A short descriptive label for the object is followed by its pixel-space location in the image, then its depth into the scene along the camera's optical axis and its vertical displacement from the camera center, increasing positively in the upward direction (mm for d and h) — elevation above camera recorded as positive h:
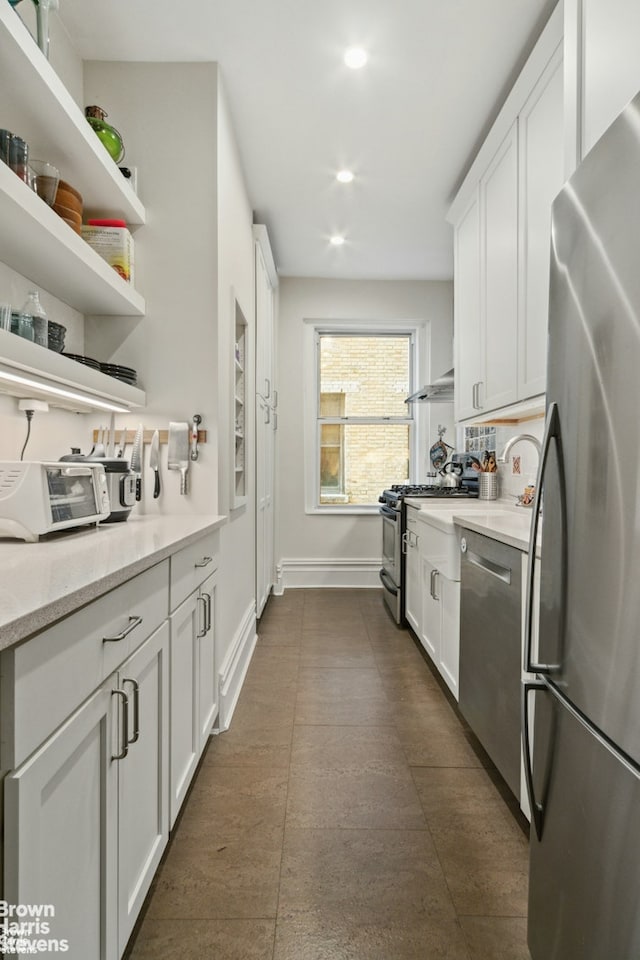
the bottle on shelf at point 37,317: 1456 +442
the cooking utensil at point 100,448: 1909 +96
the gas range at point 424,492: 3596 -115
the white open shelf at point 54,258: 1304 +668
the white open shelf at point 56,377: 1296 +290
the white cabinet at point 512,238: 2062 +1147
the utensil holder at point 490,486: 3430 -62
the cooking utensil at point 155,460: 2143 +58
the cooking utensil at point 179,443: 2125 +128
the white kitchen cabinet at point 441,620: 2275 -703
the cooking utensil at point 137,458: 2062 +61
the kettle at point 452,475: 4039 +11
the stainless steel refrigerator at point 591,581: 779 -176
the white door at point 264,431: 3496 +320
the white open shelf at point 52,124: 1349 +1086
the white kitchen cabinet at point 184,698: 1406 -662
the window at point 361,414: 4965 +593
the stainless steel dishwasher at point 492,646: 1586 -585
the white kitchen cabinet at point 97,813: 677 -562
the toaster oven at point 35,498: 1253 -64
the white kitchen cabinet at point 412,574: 3123 -625
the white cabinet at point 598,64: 1206 +1042
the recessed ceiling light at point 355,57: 2166 +1785
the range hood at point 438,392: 3633 +652
